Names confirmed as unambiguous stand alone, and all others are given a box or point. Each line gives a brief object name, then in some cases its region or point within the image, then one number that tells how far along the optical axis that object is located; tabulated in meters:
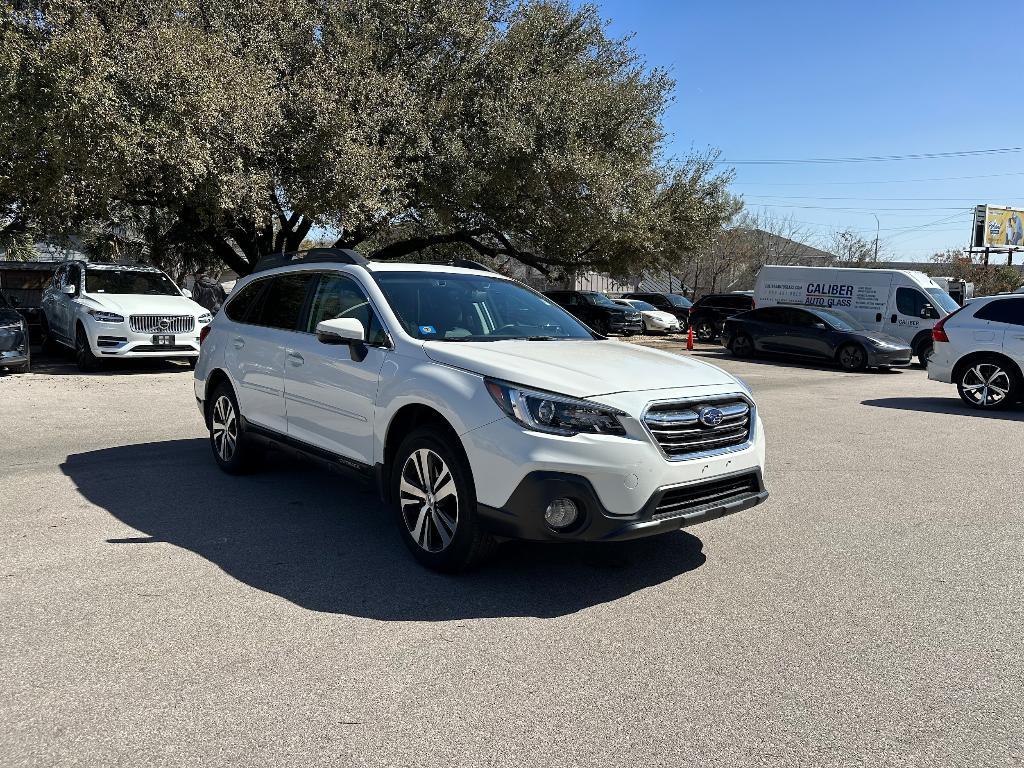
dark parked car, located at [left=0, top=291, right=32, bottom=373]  12.38
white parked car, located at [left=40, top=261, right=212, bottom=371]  13.58
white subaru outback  4.10
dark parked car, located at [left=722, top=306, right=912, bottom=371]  18.11
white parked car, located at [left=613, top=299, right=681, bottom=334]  28.94
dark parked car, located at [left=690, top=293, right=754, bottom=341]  26.05
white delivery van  20.06
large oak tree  13.34
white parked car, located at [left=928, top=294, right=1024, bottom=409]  11.50
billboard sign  53.41
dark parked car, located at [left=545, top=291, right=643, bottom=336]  27.62
